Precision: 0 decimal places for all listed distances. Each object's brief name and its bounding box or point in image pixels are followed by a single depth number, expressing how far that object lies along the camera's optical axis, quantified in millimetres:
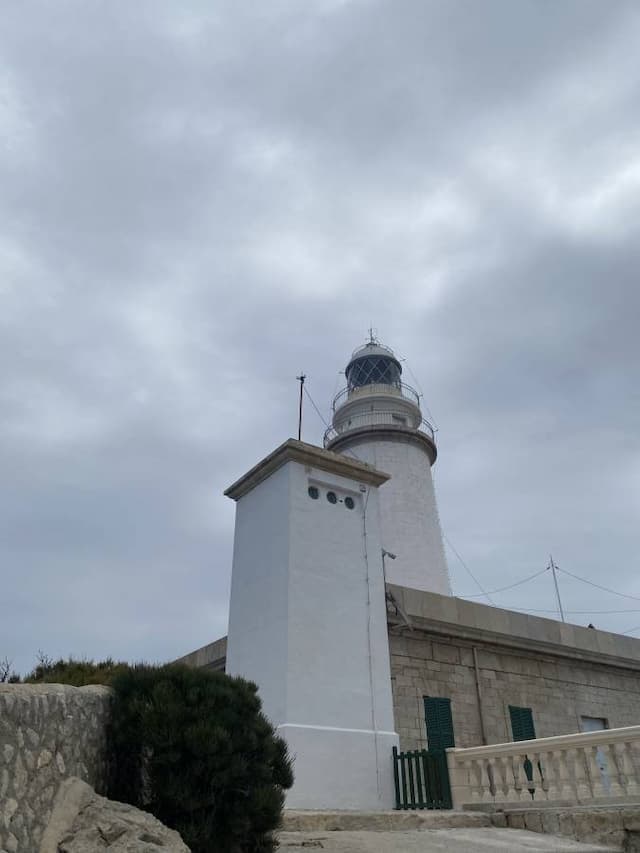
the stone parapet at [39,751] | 3578
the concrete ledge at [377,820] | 6887
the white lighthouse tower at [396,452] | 18656
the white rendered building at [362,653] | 9180
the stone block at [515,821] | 7742
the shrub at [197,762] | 4480
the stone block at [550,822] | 7340
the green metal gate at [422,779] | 8867
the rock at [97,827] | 3777
